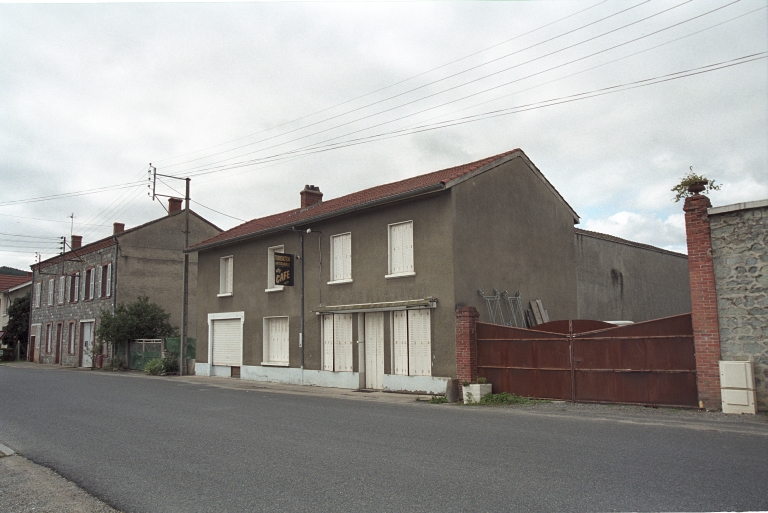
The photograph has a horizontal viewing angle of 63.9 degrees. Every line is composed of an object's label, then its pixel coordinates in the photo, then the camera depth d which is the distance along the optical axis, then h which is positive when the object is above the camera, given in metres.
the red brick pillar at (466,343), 15.55 -0.14
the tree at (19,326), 48.31 +1.31
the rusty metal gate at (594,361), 12.34 -0.55
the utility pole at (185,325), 25.86 +0.65
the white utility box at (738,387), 10.94 -0.94
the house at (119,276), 34.03 +3.75
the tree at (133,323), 31.22 +0.93
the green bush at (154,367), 27.28 -1.14
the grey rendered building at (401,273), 16.66 +2.01
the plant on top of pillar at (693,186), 12.27 +2.96
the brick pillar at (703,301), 11.63 +0.63
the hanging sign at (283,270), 20.88 +2.35
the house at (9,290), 51.97 +4.50
